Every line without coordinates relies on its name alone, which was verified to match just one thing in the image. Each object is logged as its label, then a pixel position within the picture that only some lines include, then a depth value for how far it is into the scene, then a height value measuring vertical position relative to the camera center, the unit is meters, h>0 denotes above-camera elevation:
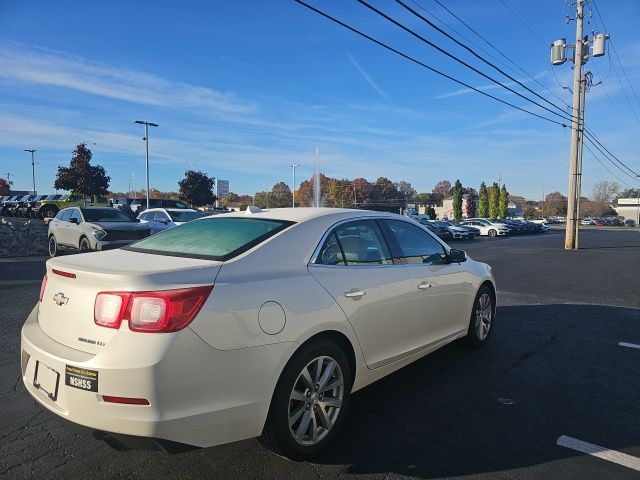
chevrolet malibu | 2.40 -0.73
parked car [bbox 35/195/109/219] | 34.38 +0.35
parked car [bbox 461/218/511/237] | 40.88 -1.37
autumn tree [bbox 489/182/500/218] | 74.50 +1.85
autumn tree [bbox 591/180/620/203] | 149.75 +7.73
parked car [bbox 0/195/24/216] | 40.47 +0.08
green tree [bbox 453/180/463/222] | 67.69 +1.78
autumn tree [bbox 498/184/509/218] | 74.19 +1.85
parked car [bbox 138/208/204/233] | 16.22 -0.26
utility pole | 23.69 +5.23
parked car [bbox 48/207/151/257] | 12.70 -0.58
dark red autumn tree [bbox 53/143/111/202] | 45.72 +3.26
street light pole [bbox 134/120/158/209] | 38.81 +7.18
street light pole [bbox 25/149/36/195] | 66.50 +5.19
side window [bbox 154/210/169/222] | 16.80 -0.27
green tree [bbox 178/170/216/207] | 53.03 +2.55
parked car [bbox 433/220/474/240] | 33.62 -1.40
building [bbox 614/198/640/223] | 120.56 +1.91
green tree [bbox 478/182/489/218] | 74.50 +2.02
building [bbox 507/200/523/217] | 122.82 +1.39
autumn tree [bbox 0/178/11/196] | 89.25 +4.10
